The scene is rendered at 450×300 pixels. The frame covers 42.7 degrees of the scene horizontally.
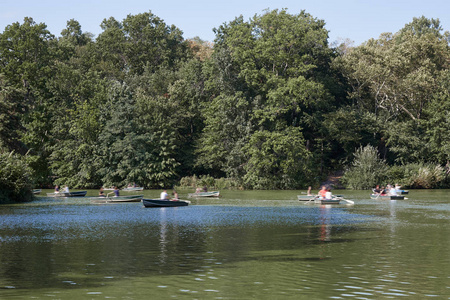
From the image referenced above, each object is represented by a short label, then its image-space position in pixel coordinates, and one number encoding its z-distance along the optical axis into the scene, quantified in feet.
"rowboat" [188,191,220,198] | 212.43
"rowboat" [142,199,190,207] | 163.91
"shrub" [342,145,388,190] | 258.98
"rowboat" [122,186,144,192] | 263.29
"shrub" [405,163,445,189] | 259.39
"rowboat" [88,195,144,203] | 191.42
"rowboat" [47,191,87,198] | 225.31
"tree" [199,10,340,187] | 271.69
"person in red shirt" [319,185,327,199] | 181.32
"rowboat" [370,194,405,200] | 195.21
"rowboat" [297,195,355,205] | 175.63
